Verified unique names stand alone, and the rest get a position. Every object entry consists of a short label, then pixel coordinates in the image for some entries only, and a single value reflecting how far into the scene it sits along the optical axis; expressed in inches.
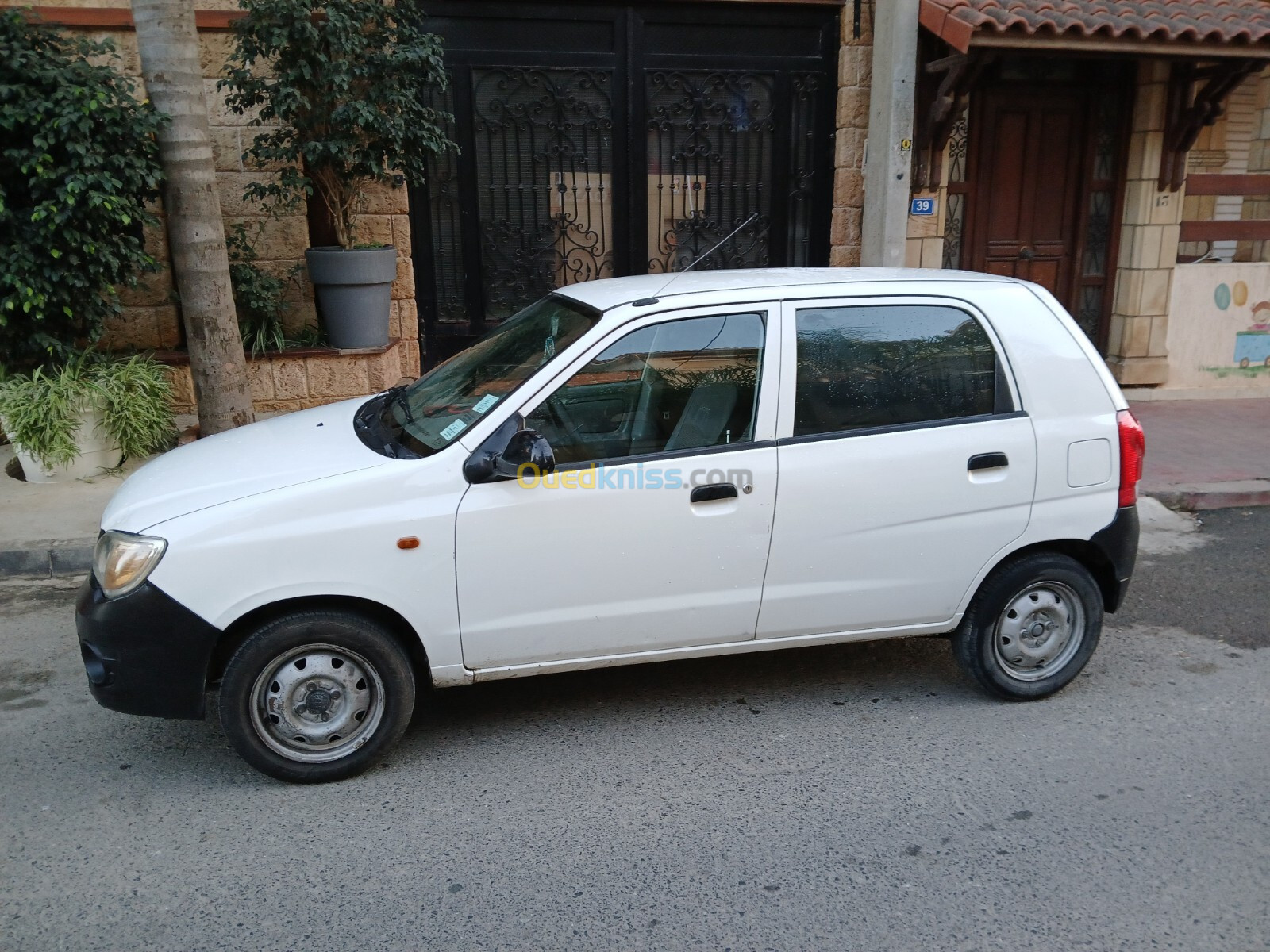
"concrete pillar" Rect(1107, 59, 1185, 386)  387.5
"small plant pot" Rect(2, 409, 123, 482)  281.0
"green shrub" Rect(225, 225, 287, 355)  332.2
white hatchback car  140.3
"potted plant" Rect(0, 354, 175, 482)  274.7
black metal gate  363.6
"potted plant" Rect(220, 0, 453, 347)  303.7
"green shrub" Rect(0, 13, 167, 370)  255.4
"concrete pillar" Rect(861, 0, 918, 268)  340.5
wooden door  390.0
